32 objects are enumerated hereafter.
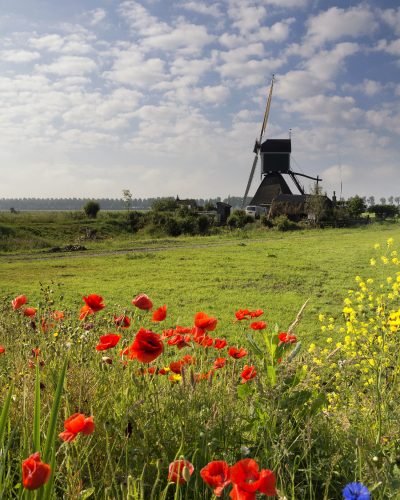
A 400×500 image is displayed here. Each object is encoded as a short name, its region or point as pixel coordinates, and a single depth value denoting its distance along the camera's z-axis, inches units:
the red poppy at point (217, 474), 44.7
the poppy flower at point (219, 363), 103.5
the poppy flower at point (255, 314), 118.5
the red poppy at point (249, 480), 40.9
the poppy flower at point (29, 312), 119.9
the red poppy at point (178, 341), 90.4
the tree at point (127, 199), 2283.5
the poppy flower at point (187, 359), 108.0
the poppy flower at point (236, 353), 96.4
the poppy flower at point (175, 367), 94.5
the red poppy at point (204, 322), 88.7
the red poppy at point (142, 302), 89.4
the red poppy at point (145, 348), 73.4
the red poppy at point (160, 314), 93.0
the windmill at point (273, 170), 2221.9
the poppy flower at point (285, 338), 98.2
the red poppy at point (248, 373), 90.9
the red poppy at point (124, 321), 103.0
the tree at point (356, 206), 2313.2
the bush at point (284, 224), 1530.5
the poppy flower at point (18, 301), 110.2
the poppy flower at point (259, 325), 106.0
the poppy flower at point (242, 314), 118.5
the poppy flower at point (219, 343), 105.8
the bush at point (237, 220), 1654.8
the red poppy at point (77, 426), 51.4
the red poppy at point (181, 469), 45.8
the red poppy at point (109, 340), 87.6
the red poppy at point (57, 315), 126.6
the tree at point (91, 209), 1798.7
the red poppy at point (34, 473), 40.7
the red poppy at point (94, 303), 95.0
